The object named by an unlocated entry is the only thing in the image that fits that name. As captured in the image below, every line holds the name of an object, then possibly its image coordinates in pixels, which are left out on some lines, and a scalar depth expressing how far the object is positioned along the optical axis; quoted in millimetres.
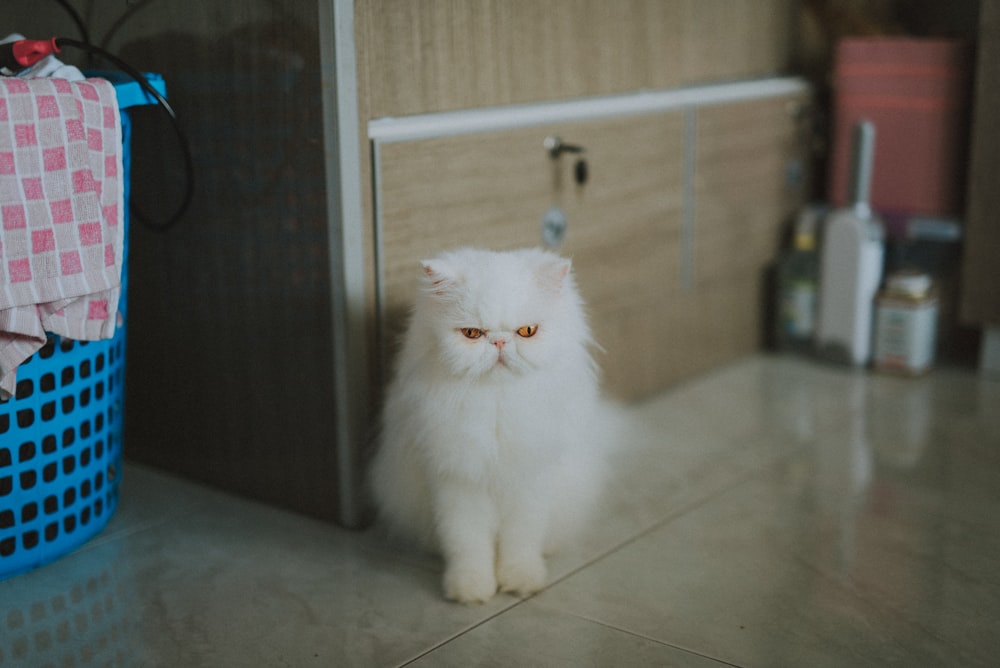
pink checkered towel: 1190
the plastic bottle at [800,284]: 2316
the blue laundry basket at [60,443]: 1318
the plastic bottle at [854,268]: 2221
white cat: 1267
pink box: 2207
